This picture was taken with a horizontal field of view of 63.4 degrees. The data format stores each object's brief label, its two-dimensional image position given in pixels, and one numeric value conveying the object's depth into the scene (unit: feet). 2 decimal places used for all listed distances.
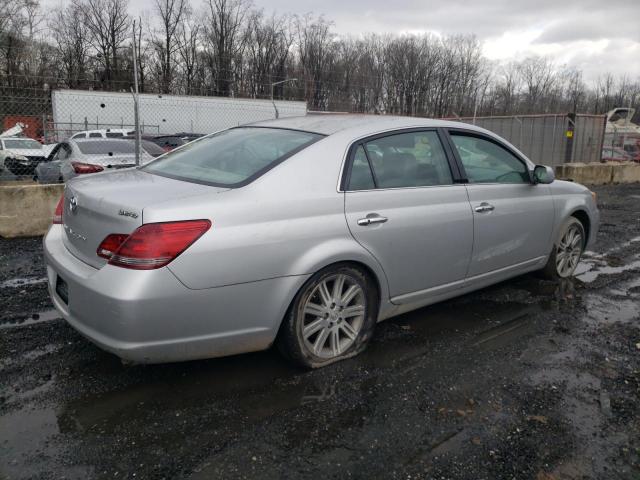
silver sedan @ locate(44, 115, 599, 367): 8.45
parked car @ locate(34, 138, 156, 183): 28.55
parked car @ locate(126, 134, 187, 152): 62.45
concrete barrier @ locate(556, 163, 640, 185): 47.81
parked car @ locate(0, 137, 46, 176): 44.98
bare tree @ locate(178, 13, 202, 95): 188.65
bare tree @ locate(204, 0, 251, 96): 196.99
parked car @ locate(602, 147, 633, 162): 78.64
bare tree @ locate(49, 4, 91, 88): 171.83
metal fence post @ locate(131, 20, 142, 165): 22.90
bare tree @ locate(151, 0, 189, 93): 188.65
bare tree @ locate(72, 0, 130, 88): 193.77
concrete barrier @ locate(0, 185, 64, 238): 21.58
